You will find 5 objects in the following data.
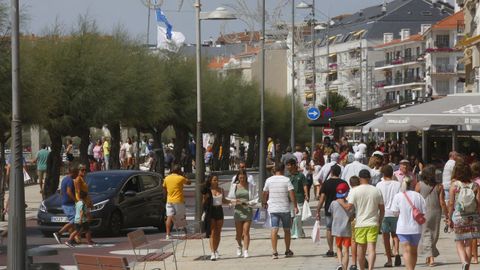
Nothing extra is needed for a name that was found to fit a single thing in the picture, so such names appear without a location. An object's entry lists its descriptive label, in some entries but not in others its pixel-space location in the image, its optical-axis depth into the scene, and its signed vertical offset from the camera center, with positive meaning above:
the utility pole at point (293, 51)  61.33 +4.26
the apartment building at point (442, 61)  137.50 +8.14
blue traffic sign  56.34 +1.02
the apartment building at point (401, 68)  157.38 +8.46
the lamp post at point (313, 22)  69.56 +6.27
